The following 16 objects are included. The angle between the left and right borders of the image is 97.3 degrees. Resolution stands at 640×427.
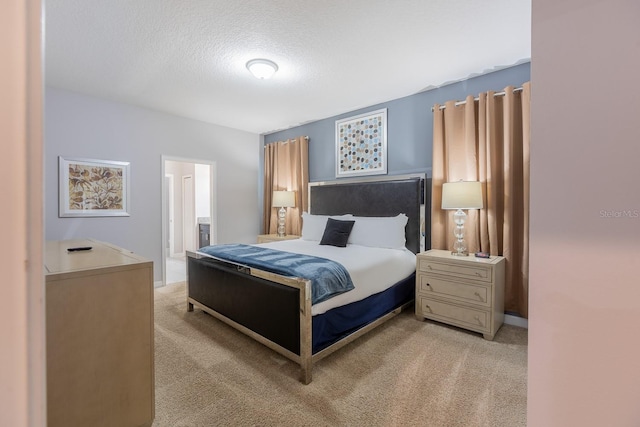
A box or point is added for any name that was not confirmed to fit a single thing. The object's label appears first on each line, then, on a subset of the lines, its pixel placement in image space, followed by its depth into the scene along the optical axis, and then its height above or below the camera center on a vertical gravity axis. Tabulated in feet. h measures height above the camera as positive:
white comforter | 7.53 -1.66
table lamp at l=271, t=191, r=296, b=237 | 15.64 +0.71
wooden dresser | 3.81 -1.88
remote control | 5.98 -0.77
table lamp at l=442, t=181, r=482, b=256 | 8.84 +0.36
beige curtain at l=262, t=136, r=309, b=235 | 15.67 +2.11
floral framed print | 11.15 +1.08
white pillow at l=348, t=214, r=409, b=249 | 10.73 -0.81
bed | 6.45 -2.33
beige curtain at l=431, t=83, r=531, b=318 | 8.93 +1.47
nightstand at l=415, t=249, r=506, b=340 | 8.12 -2.46
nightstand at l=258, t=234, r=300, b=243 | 14.72 -1.36
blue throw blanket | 6.70 -1.44
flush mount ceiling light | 8.82 +4.61
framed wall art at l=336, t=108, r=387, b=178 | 12.59 +3.16
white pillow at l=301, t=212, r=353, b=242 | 12.89 -0.64
